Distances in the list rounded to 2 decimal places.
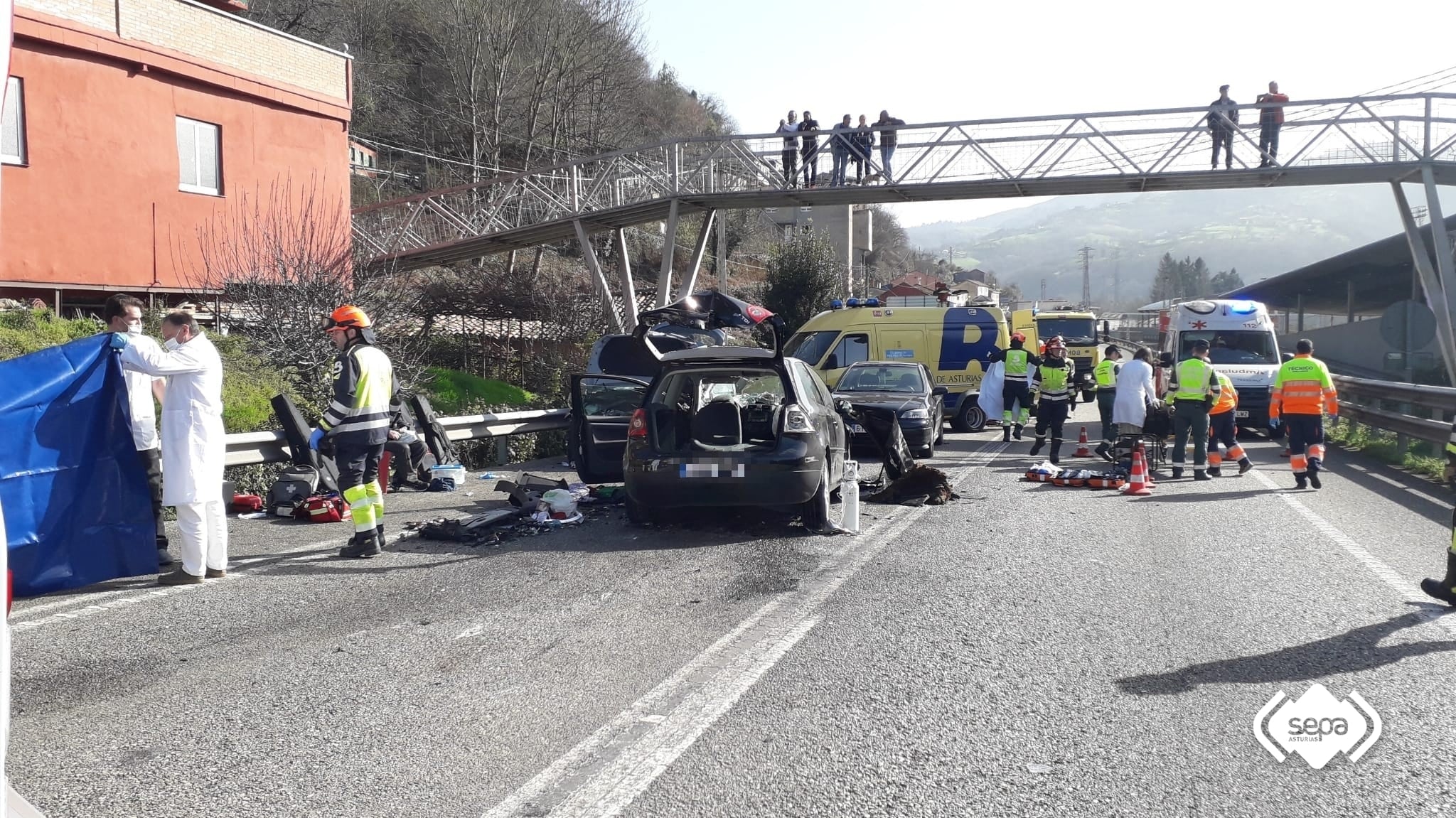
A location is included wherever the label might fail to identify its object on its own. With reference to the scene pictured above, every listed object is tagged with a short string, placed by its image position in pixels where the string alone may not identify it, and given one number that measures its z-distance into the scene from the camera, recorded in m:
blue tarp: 6.37
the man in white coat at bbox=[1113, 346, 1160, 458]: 13.94
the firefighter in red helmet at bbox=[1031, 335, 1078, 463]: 14.99
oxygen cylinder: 8.97
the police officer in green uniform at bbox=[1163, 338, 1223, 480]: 12.85
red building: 15.53
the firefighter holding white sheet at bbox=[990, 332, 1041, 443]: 16.78
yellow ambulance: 20.30
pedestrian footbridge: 20.02
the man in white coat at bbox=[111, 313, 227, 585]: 7.02
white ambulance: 17.98
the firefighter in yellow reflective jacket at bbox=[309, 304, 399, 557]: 7.86
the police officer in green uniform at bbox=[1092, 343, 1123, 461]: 15.73
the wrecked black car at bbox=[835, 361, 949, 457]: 14.71
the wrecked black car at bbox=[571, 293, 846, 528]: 8.68
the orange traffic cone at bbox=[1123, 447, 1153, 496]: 11.63
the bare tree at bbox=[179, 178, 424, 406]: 14.41
